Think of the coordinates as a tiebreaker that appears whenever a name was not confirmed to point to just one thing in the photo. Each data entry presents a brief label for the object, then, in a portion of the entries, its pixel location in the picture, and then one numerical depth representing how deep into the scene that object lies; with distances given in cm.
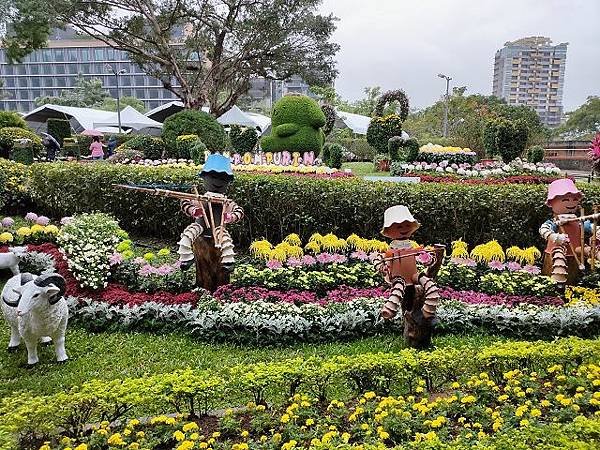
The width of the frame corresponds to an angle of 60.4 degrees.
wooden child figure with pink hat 558
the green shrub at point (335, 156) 1539
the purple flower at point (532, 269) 628
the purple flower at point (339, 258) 669
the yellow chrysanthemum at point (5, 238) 742
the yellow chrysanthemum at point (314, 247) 698
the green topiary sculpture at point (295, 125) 1475
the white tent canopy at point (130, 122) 2842
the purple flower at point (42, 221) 829
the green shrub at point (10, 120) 1789
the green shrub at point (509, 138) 1366
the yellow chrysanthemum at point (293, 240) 721
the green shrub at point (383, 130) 1770
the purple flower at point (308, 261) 661
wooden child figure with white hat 441
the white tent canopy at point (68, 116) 2841
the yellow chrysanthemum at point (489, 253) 660
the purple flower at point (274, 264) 652
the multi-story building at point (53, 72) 7869
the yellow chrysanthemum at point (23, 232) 778
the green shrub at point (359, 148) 2738
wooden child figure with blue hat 555
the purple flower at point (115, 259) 623
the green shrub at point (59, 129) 2350
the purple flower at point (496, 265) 648
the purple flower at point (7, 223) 823
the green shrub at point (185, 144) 1531
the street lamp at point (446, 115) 3456
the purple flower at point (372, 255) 668
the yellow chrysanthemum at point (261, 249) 689
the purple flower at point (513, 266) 645
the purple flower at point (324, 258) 666
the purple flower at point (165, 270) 639
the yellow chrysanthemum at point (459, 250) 668
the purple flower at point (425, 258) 457
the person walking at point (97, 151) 2045
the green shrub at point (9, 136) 1493
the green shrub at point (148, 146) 1738
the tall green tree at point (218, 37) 2288
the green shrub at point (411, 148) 1652
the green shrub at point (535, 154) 1530
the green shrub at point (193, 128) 1683
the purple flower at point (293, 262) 659
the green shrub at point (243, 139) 1742
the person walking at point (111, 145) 2292
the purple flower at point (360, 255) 680
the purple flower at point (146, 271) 636
